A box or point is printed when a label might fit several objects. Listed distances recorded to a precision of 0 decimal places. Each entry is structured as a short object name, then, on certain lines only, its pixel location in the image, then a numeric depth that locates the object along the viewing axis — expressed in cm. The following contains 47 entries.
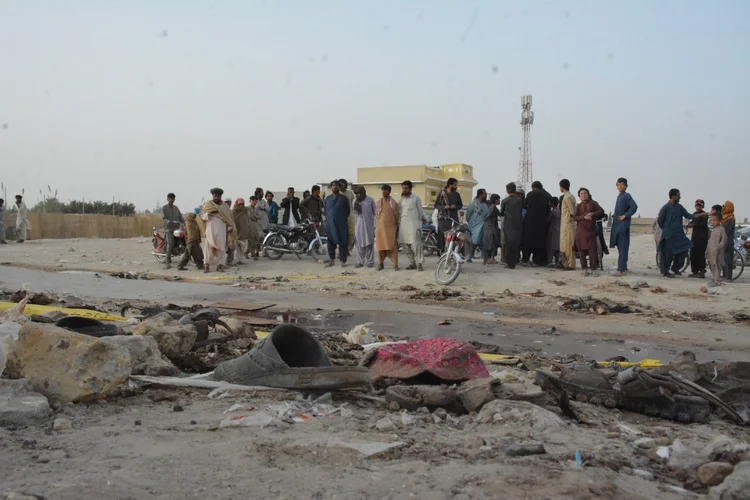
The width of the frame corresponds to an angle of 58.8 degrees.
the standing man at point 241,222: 1523
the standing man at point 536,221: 1320
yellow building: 4412
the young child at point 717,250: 1065
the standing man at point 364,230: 1367
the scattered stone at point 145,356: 388
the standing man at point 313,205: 1569
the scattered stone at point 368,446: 265
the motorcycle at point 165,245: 1476
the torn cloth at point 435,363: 396
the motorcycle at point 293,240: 1511
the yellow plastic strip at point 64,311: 615
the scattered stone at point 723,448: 265
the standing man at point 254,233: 1566
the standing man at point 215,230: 1390
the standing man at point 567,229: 1227
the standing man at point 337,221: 1392
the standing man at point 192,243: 1421
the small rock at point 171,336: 432
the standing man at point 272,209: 1722
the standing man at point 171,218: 1476
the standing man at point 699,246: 1209
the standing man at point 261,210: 1625
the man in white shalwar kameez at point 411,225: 1286
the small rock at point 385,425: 305
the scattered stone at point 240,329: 528
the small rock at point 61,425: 291
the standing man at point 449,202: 1384
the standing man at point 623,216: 1142
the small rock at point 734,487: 222
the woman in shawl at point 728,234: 1159
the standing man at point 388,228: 1307
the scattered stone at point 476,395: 343
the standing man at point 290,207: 1655
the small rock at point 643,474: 253
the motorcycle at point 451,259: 1102
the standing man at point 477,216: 1395
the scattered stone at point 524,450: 268
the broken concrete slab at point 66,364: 330
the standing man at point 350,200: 1430
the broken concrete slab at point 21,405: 293
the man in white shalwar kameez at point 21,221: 2270
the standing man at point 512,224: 1284
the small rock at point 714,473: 243
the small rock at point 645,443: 290
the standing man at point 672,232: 1151
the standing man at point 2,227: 2148
